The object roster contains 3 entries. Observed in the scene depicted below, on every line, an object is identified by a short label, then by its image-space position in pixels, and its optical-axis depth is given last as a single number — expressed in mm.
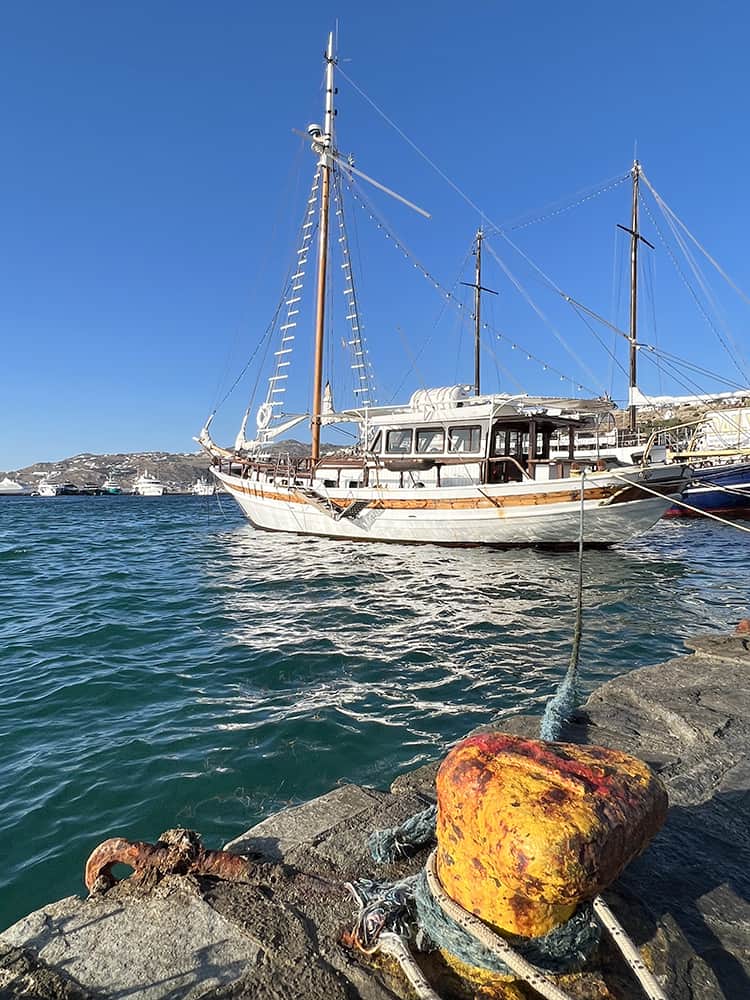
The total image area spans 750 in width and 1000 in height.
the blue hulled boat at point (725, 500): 26656
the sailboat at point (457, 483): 16312
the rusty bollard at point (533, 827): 1742
